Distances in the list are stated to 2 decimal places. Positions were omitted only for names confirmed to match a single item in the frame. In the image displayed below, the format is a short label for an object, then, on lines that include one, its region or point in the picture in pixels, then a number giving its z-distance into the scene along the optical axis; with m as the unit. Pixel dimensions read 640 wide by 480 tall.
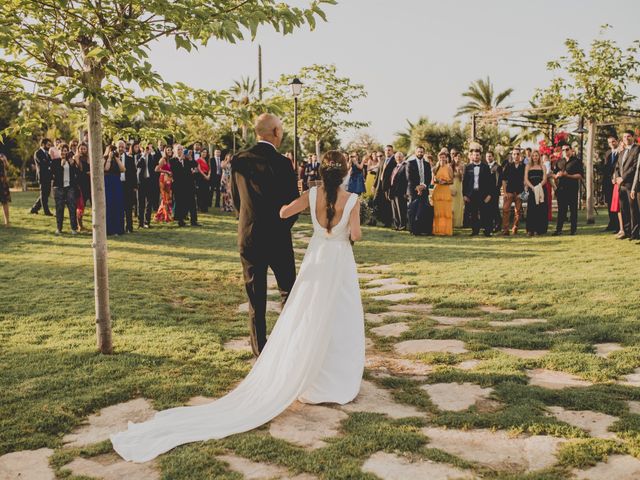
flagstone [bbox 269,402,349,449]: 3.92
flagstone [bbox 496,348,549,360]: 5.54
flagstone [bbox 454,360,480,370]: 5.29
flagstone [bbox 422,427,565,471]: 3.52
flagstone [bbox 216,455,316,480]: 3.38
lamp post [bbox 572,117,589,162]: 19.84
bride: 4.37
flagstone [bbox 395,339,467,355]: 5.84
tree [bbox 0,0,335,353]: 4.61
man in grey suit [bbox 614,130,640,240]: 12.70
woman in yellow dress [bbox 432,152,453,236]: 15.19
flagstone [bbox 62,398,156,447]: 4.00
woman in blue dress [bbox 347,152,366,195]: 18.48
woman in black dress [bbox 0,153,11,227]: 14.64
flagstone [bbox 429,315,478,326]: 6.91
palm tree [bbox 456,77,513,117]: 49.91
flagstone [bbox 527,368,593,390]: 4.77
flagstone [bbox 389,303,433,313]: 7.63
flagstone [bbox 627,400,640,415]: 4.20
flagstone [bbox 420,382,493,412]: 4.43
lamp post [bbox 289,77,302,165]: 18.81
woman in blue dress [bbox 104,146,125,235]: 13.95
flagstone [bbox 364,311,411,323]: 7.21
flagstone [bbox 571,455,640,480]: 3.30
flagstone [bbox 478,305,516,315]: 7.40
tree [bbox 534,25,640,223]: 15.71
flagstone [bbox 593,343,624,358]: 5.56
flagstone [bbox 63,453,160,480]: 3.47
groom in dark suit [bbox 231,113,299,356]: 5.37
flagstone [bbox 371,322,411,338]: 6.57
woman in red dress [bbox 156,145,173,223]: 16.94
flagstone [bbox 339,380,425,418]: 4.35
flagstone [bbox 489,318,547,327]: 6.72
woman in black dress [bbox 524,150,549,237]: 14.93
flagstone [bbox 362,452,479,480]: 3.35
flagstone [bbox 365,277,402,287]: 9.40
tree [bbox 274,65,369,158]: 33.00
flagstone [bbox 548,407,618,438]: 3.88
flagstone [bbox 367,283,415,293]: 8.92
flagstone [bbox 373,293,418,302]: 8.28
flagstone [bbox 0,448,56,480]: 3.50
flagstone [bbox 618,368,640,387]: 4.75
